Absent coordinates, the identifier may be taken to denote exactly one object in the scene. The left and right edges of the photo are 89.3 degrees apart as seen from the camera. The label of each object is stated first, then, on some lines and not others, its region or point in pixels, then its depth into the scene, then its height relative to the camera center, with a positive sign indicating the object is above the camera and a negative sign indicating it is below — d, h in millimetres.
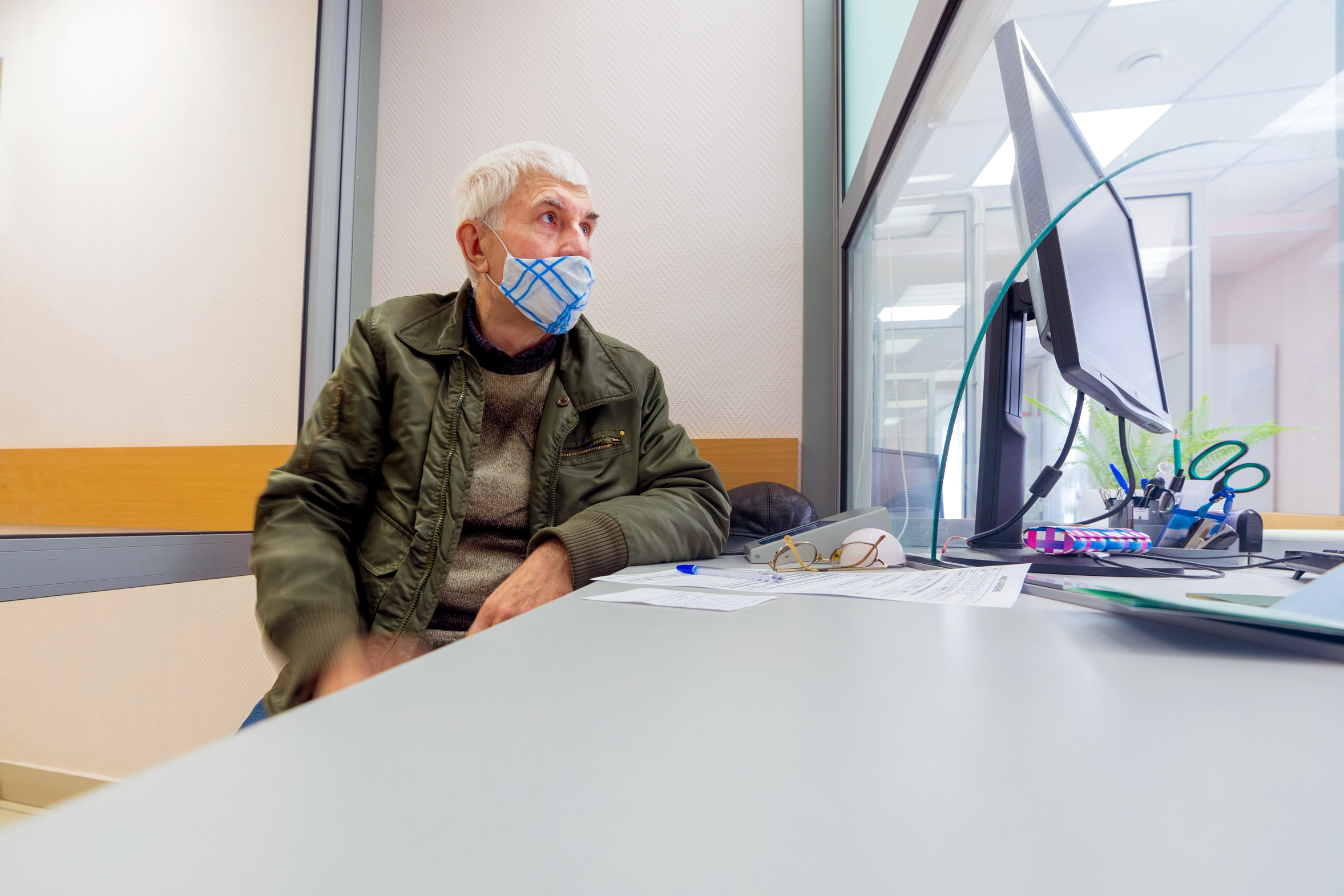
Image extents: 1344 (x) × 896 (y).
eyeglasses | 800 -114
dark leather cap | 1207 -84
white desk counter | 134 -83
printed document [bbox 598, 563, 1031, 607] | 506 -98
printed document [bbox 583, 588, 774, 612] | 487 -102
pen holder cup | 816 -55
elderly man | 845 +2
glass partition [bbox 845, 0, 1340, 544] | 393 +206
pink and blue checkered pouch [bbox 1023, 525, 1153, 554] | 664 -67
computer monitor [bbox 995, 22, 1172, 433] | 616 +216
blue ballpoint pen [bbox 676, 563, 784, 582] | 695 -118
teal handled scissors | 518 +7
